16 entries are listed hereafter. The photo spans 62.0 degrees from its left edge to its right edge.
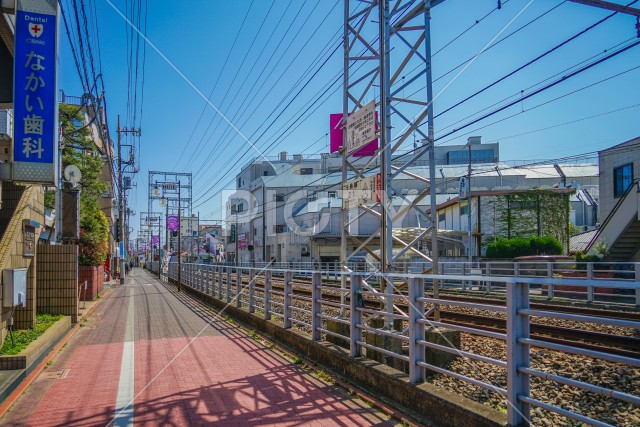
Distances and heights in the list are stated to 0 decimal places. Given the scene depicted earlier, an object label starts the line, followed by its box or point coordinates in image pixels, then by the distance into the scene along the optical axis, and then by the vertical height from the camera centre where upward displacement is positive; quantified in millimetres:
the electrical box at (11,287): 8102 -747
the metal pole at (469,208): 29383 +1740
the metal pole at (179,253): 30955 -932
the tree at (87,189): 22203 +2246
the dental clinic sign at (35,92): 7535 +2097
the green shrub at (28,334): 7975 -1694
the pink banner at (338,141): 10430 +2269
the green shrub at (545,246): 30766 -445
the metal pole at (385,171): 8180 +1073
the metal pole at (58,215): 14320 +643
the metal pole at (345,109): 10297 +2527
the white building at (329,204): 44406 +3363
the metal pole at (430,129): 9477 +1933
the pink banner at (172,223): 49925 +1475
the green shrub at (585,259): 21842 -855
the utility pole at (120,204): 37875 +2430
